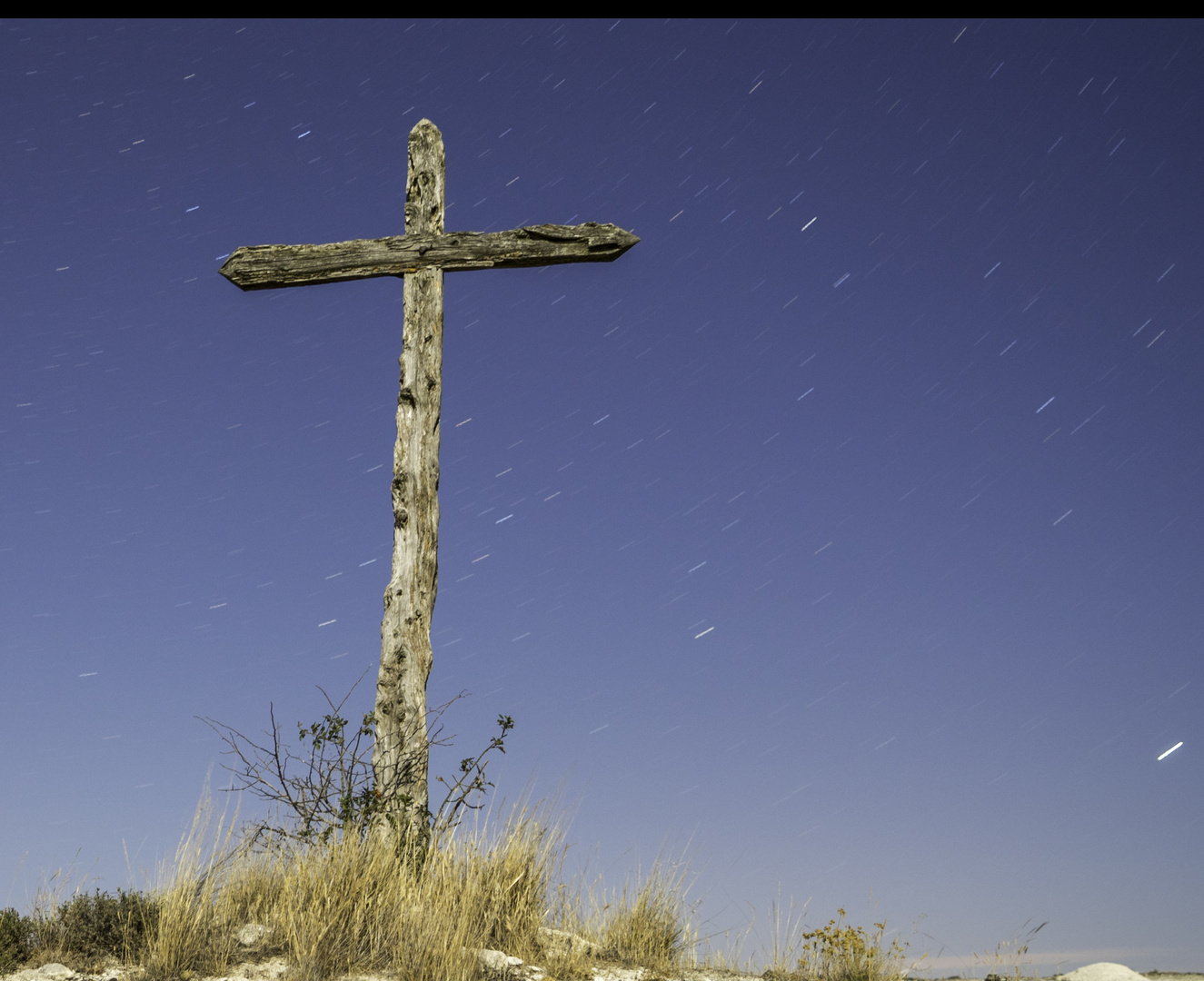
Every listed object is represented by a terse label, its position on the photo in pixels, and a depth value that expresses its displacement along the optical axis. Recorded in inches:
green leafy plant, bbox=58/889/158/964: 256.7
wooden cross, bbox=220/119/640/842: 302.7
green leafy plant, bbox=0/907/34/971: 247.6
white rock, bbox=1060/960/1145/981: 279.3
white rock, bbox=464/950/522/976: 250.5
